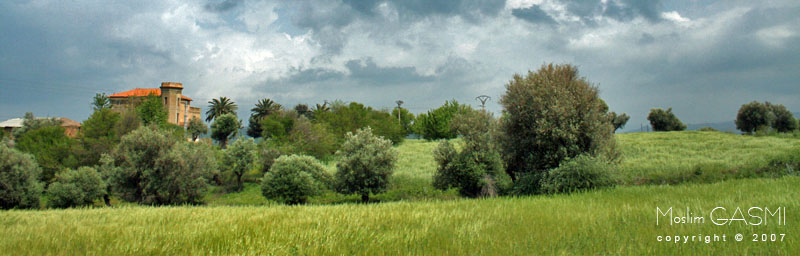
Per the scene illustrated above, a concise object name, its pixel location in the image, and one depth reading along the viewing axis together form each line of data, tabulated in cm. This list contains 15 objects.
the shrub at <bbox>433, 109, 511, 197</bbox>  2791
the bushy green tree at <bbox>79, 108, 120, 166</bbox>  5656
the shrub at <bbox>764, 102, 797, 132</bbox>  7881
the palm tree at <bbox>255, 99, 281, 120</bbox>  12654
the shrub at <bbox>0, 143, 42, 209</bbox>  3781
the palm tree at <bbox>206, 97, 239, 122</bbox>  12725
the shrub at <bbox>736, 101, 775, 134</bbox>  7631
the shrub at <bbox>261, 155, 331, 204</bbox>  3419
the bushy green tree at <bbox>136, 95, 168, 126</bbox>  8938
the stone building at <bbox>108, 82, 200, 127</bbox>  11838
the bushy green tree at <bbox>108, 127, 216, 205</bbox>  3625
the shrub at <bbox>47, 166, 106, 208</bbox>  3706
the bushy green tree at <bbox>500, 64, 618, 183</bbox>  2392
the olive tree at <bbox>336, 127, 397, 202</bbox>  3222
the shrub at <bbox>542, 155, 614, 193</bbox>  1866
